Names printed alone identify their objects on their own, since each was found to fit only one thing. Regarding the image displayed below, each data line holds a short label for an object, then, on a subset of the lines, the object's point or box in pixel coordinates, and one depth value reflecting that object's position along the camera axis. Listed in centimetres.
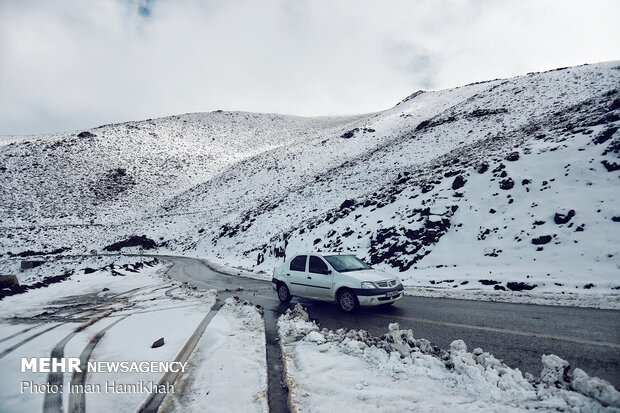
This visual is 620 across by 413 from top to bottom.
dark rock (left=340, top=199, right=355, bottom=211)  2267
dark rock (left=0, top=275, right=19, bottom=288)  1331
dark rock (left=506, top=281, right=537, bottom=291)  988
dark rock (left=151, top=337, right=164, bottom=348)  609
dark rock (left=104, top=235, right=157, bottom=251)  3481
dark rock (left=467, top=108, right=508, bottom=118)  3388
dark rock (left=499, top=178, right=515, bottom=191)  1523
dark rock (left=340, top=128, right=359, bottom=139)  5131
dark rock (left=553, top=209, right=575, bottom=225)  1200
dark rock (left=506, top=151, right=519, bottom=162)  1698
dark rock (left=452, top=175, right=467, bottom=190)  1716
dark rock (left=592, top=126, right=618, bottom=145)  1448
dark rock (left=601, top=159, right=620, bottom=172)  1275
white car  794
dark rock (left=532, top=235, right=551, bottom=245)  1174
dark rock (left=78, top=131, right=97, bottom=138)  6450
